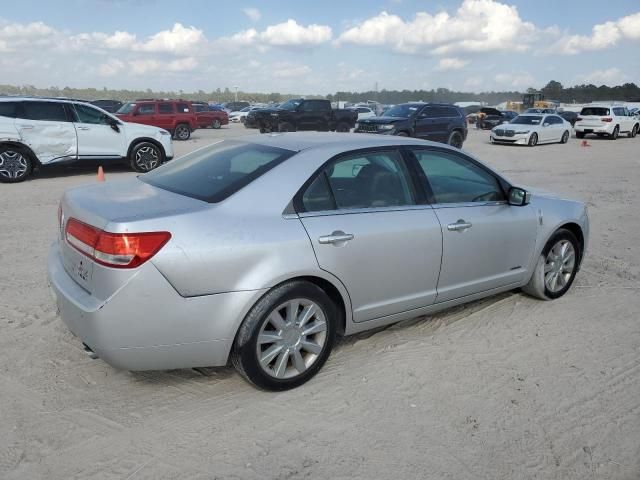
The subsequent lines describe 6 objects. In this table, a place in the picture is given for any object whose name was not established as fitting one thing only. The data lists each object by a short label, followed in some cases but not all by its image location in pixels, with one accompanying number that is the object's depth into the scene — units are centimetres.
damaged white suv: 1074
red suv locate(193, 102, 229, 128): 3104
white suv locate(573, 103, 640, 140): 2708
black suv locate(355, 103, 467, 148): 1858
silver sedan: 283
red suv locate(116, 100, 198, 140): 2203
